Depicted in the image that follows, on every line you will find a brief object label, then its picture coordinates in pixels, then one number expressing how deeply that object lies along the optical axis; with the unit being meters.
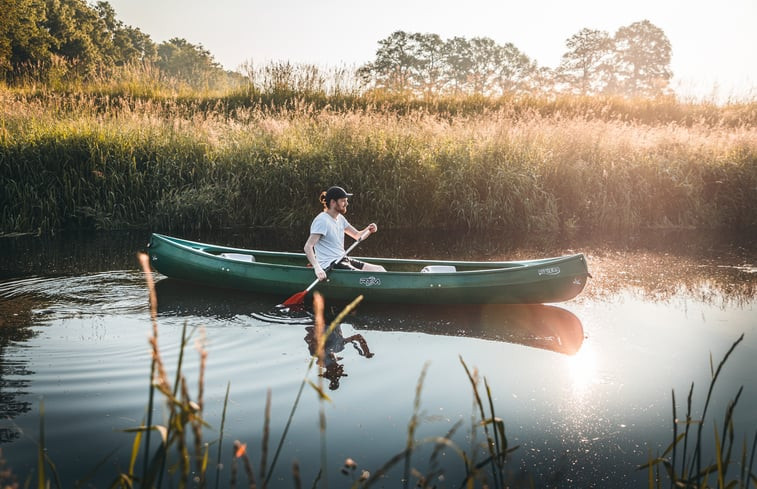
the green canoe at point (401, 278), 6.34
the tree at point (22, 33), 28.44
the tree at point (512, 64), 52.16
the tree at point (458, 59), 51.94
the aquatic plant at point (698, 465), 1.75
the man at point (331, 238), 6.63
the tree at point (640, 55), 47.12
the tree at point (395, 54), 47.62
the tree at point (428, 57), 48.78
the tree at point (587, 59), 45.09
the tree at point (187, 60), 58.00
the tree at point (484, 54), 52.75
